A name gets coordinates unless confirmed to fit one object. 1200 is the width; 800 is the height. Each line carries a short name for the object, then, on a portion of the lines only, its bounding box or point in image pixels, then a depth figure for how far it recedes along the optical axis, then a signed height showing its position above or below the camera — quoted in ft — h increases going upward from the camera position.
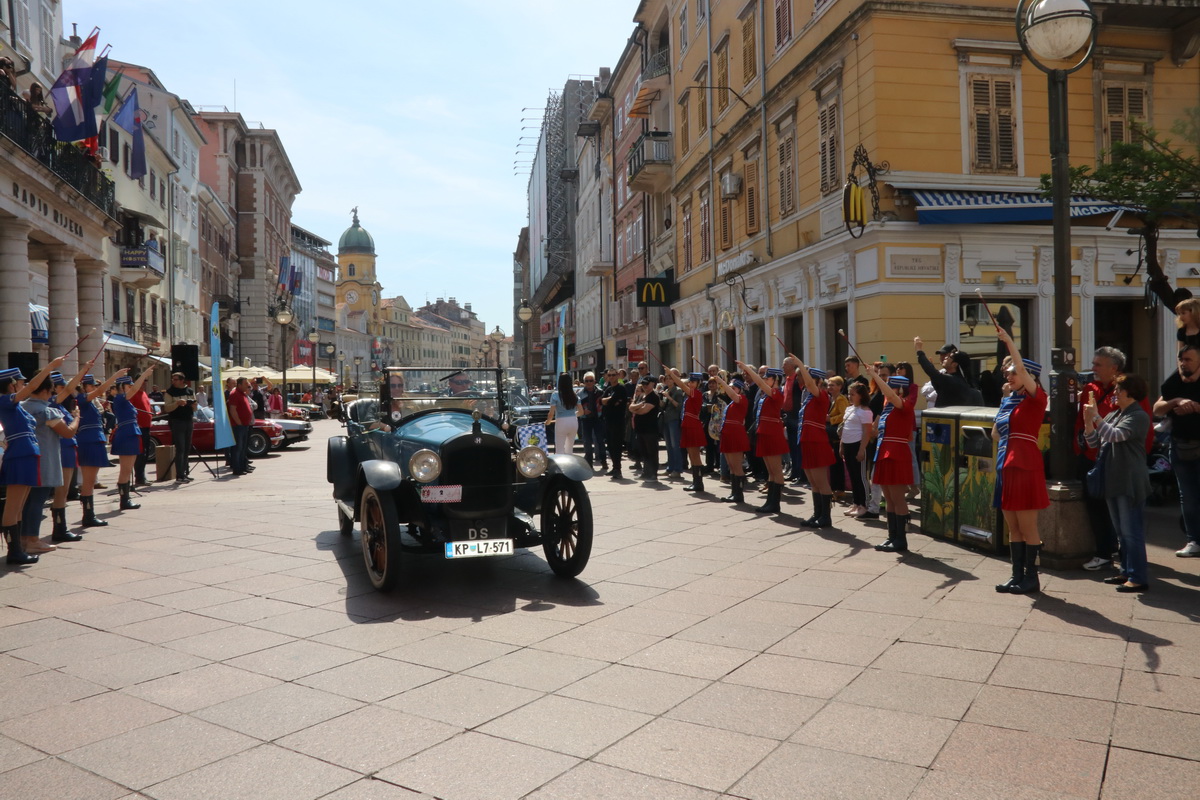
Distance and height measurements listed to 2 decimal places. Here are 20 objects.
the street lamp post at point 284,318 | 108.06 +11.06
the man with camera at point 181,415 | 51.93 -0.13
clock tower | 473.26 +70.69
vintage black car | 23.16 -2.38
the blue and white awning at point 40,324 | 76.54 +7.83
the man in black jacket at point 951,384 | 32.07 +0.45
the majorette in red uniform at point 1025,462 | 21.48 -1.58
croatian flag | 67.00 +23.37
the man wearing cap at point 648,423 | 50.47 -1.15
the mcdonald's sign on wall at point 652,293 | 99.45 +11.88
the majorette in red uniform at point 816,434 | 31.30 -1.19
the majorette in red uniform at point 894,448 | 26.91 -1.49
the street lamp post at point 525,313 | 108.17 +11.21
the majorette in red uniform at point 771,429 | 34.68 -1.10
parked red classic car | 63.05 -1.73
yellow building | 51.83 +13.34
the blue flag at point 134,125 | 78.59 +25.45
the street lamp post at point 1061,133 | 23.61 +6.99
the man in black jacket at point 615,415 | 53.06 -0.68
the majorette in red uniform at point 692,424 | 44.16 -1.07
